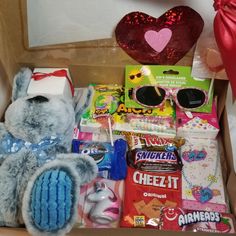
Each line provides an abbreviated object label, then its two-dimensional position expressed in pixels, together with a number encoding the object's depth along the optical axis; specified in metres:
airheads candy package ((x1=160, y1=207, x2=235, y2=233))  0.61
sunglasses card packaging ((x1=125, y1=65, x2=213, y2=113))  0.77
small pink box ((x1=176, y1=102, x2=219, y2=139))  0.75
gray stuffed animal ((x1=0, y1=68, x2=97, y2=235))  0.51
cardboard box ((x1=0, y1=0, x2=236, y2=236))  0.74
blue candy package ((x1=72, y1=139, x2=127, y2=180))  0.68
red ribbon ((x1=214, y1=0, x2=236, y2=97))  0.61
